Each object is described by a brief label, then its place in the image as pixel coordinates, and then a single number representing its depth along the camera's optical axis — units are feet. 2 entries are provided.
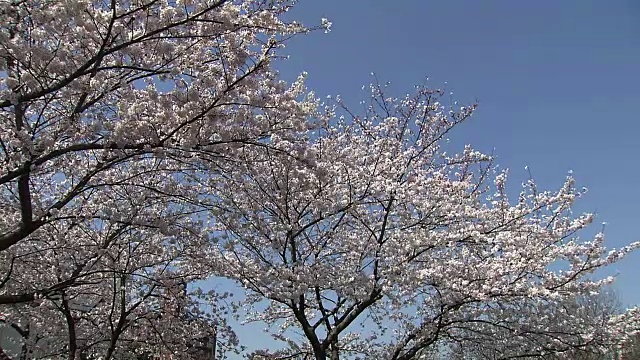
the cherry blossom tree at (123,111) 16.80
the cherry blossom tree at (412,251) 25.90
